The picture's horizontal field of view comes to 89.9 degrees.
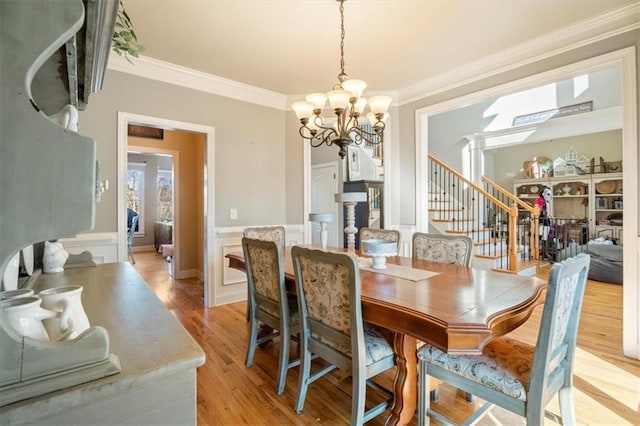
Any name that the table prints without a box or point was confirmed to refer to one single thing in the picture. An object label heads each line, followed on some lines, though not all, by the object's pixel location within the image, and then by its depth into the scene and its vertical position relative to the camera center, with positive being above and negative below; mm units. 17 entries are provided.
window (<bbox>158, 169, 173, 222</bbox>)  9219 +539
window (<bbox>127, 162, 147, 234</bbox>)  8841 +688
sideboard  562 -327
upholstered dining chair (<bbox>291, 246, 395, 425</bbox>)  1501 -588
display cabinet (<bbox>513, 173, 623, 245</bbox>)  6691 +289
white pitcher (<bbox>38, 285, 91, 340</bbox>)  665 -215
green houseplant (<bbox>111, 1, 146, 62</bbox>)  1306 +731
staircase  4734 -234
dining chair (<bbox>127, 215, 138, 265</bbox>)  6638 -405
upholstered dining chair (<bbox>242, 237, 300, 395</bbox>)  2010 -587
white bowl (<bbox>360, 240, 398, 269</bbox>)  2098 -233
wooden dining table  1208 -405
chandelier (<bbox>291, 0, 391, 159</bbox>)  2256 +756
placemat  1913 -376
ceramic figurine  1658 -227
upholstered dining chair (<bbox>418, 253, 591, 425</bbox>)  1226 -669
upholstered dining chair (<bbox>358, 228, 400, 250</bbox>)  2816 -196
